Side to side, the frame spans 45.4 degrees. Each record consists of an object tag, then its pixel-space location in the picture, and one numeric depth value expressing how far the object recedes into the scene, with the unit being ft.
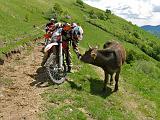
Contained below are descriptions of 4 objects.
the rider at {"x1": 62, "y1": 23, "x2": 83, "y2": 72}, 26.71
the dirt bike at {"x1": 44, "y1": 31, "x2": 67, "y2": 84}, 25.34
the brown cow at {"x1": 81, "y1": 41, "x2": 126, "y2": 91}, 26.79
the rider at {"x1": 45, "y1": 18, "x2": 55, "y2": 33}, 34.44
